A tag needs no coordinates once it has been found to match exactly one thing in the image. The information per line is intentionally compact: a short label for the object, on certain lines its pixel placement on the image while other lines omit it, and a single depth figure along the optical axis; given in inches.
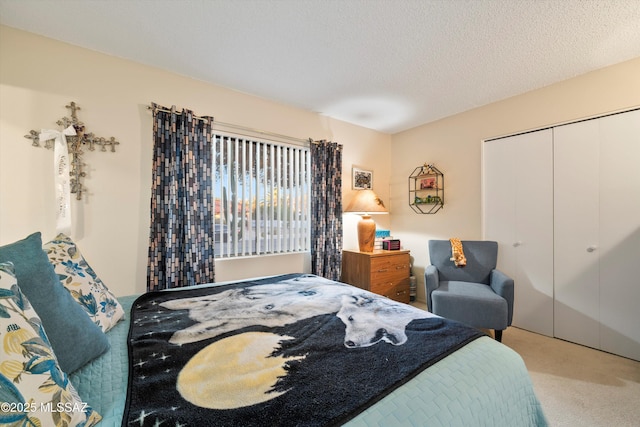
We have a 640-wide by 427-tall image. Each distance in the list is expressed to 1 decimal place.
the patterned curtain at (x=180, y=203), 91.2
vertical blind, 108.6
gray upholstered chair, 88.8
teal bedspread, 28.2
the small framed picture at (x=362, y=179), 149.4
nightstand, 127.3
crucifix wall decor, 77.2
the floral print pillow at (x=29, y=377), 21.0
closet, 88.0
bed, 27.5
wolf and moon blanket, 27.7
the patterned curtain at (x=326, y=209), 129.6
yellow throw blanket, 112.8
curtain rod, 97.8
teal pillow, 34.1
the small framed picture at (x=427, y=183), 142.0
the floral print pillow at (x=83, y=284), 47.3
